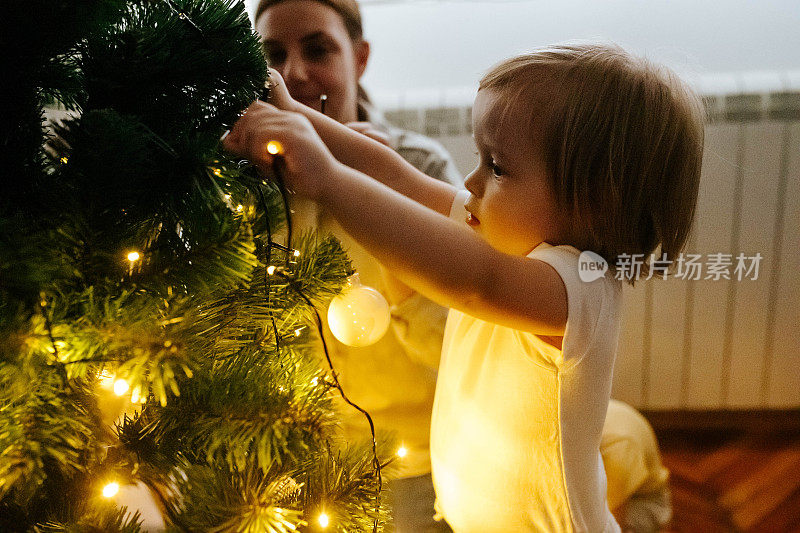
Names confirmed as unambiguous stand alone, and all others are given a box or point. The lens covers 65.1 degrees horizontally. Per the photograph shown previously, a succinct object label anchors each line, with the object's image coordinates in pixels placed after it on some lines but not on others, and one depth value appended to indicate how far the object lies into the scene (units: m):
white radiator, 1.33
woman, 0.69
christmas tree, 0.34
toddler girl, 0.47
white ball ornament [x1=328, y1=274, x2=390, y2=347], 0.52
